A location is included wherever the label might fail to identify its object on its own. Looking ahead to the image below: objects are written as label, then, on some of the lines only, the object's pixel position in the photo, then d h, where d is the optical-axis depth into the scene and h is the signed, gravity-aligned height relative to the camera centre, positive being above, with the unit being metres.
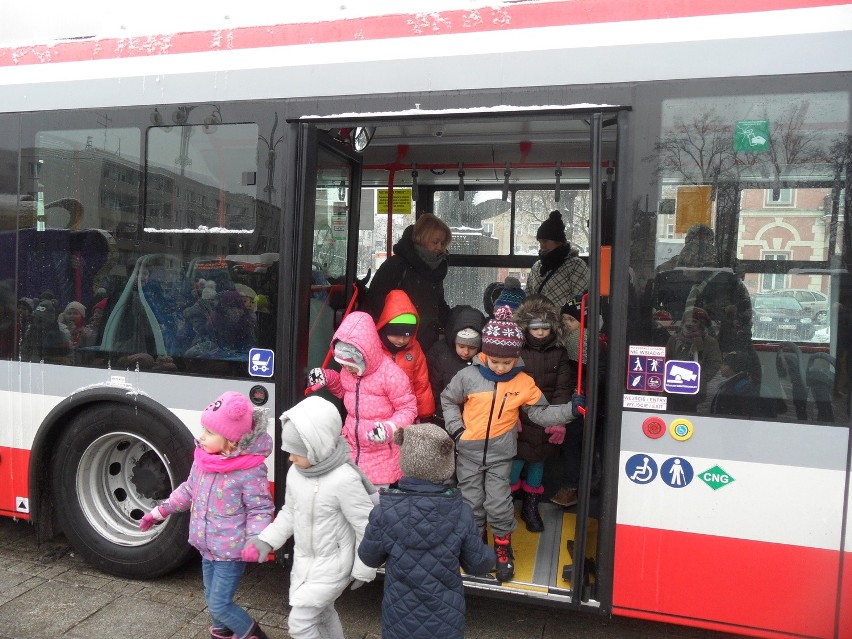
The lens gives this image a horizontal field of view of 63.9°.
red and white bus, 2.77 +0.20
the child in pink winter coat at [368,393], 3.37 -0.49
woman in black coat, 4.23 +0.15
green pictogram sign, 2.79 +0.71
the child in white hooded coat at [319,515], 2.67 -0.88
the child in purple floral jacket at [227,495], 2.93 -0.90
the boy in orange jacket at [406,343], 3.68 -0.26
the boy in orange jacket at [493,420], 3.39 -0.60
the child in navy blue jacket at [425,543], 2.38 -0.87
